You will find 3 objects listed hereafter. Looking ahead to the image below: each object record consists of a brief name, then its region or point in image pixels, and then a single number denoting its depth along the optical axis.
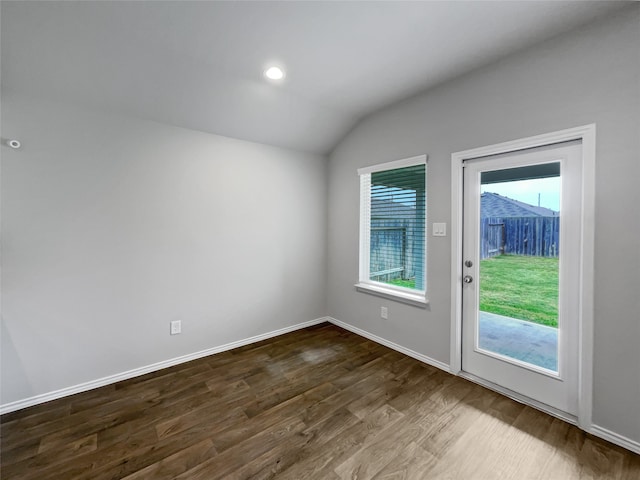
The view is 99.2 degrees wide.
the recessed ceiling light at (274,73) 2.30
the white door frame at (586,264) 1.80
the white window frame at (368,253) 2.81
